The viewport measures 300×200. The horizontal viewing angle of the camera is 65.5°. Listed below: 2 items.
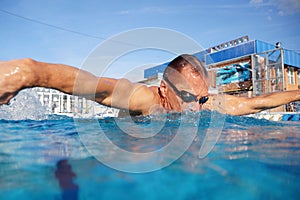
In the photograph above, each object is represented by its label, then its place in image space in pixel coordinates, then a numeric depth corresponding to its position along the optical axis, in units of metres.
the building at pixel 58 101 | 7.37
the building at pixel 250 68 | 12.56
